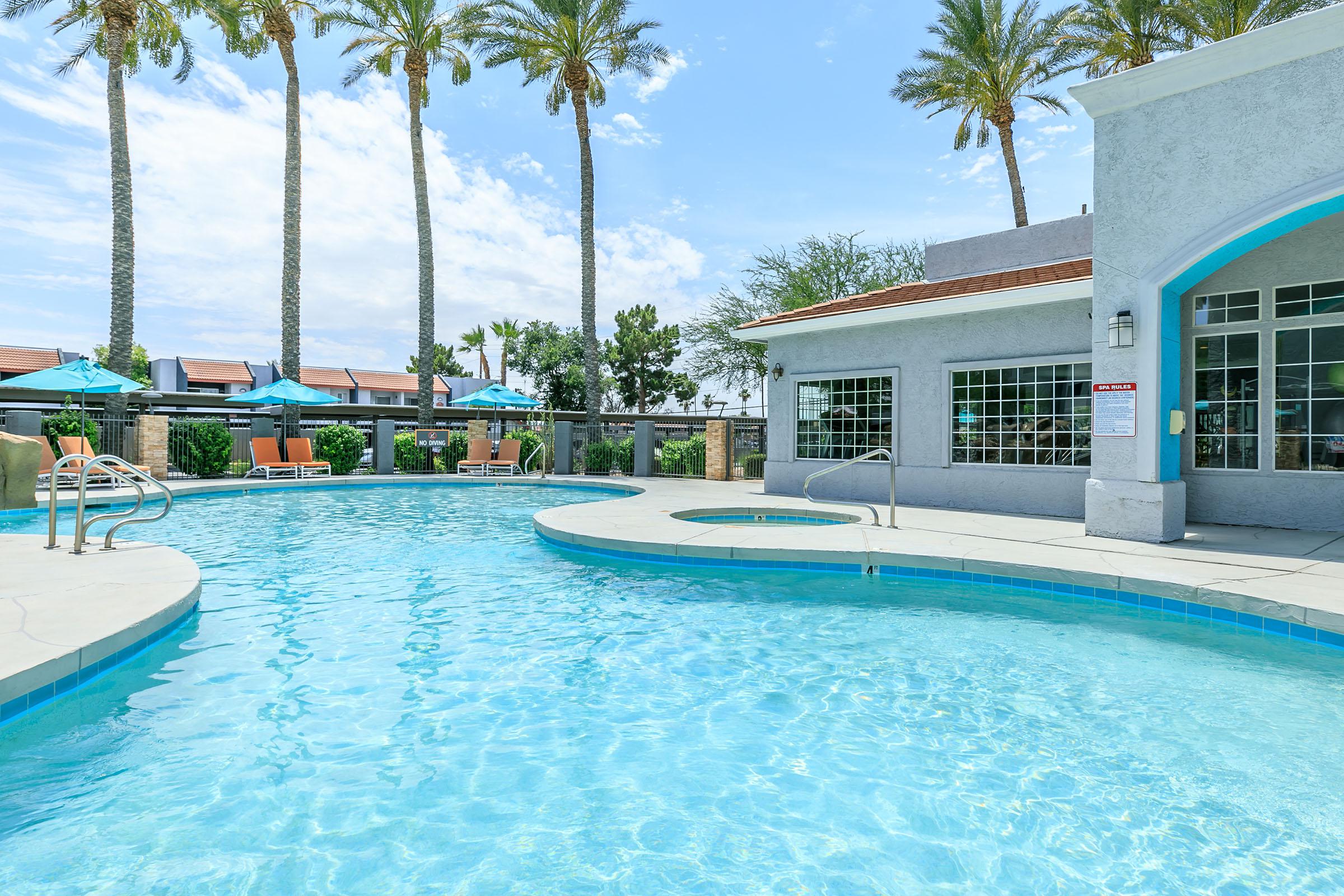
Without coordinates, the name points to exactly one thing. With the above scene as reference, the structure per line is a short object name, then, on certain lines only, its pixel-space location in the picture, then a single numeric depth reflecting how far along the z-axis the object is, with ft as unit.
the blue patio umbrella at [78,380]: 45.03
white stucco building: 23.34
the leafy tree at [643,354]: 168.76
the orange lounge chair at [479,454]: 63.31
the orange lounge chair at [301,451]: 59.26
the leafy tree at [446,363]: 219.20
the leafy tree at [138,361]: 150.92
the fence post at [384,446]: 63.05
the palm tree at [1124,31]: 63.26
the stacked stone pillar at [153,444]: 53.01
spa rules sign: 26.58
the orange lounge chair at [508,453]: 63.95
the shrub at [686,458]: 60.95
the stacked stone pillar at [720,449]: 57.98
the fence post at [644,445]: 61.46
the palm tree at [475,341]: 216.74
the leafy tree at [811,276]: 90.74
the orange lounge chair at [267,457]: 56.29
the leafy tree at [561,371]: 162.50
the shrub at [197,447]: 55.62
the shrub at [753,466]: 59.88
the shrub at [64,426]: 50.11
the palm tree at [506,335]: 191.52
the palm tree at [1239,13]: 57.06
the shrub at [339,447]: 61.67
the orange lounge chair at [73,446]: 46.37
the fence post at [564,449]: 64.18
